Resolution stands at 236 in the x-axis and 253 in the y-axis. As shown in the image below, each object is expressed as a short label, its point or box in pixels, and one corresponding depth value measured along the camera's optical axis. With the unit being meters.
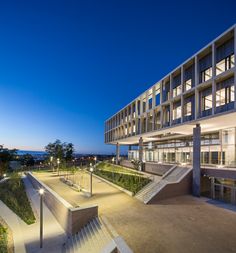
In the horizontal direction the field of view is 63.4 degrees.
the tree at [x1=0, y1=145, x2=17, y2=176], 43.72
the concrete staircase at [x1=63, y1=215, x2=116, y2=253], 10.07
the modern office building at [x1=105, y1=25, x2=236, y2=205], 16.95
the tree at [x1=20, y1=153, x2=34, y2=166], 65.81
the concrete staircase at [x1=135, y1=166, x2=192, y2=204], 16.86
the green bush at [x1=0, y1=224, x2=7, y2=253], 10.85
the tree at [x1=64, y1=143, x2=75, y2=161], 59.19
